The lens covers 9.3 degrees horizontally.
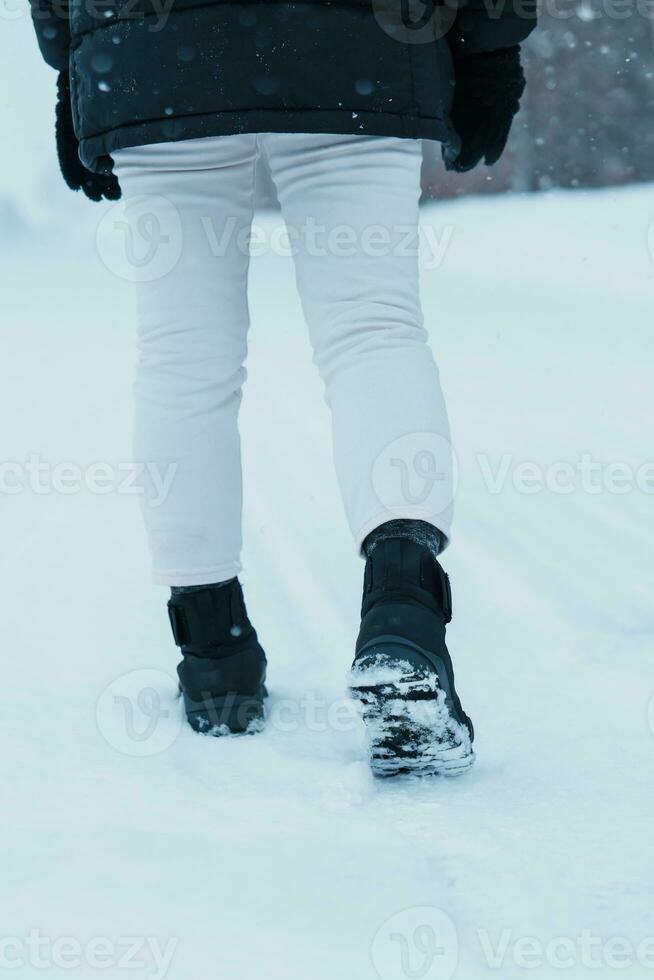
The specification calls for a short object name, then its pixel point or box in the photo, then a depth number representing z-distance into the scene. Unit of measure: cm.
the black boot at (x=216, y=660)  589
